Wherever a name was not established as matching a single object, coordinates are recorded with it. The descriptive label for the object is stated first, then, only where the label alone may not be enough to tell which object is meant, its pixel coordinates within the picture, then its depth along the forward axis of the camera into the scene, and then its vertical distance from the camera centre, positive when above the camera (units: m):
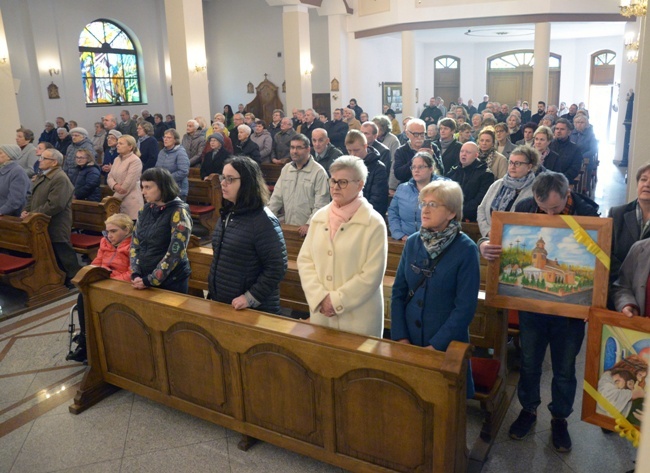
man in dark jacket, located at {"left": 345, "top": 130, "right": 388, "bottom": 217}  4.93 -0.54
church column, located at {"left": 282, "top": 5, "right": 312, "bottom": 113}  13.59 +1.49
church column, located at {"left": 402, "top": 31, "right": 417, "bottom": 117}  15.23 +1.02
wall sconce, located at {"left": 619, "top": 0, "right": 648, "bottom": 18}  7.05 +1.24
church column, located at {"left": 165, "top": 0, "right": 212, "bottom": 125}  10.00 +1.09
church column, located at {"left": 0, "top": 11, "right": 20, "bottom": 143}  8.46 +0.36
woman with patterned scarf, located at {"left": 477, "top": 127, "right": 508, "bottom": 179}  5.52 -0.49
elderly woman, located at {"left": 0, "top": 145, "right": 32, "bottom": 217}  6.03 -0.69
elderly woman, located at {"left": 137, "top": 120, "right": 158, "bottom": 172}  8.41 -0.47
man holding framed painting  2.70 -1.11
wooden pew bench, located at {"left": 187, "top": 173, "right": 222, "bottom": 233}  7.68 -1.17
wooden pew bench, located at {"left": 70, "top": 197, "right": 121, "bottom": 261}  6.21 -1.16
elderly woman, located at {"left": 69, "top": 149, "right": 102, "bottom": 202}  6.59 -0.70
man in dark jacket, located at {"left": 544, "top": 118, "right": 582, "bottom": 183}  6.45 -0.55
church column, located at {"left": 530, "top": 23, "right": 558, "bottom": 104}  13.56 +1.05
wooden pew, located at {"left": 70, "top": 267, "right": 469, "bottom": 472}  2.47 -1.38
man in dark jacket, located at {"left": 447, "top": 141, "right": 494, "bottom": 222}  4.84 -0.63
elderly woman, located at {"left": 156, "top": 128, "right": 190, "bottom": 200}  7.01 -0.56
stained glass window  15.61 +1.59
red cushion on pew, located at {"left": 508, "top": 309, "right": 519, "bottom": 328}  3.89 -1.49
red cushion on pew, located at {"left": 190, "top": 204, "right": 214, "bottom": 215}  7.63 -1.29
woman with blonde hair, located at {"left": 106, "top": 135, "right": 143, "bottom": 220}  6.23 -0.65
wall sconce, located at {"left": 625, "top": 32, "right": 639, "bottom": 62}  11.50 +1.19
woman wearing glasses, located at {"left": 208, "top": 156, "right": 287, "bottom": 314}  3.16 -0.72
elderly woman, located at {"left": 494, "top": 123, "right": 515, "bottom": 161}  6.61 -0.40
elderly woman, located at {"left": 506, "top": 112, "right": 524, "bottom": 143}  9.02 -0.38
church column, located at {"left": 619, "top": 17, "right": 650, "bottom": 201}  4.20 -0.08
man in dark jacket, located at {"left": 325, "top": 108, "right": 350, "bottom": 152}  10.13 -0.33
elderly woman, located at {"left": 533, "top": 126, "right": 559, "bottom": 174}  5.63 -0.35
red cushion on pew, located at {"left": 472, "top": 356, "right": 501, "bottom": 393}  3.07 -1.50
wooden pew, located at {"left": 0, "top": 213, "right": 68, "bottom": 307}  5.46 -1.39
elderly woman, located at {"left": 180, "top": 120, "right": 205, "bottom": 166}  8.64 -0.42
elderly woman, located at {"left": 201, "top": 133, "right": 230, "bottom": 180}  7.77 -0.58
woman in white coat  2.86 -0.76
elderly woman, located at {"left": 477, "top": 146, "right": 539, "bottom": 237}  3.72 -0.51
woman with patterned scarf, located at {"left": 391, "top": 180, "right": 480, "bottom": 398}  2.63 -0.79
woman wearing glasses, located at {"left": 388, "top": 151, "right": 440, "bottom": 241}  4.00 -0.69
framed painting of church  2.59 -0.77
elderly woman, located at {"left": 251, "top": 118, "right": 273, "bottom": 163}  9.42 -0.46
